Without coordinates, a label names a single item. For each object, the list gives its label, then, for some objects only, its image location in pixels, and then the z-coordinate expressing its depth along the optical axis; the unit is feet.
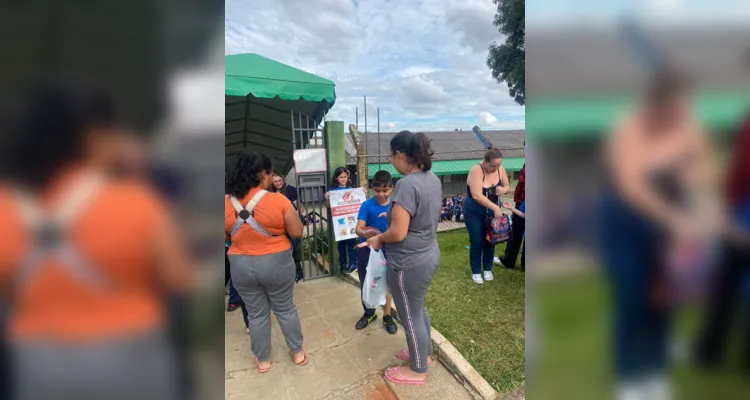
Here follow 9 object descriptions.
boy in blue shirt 9.63
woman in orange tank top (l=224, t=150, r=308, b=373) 7.22
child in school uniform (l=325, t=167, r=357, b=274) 14.26
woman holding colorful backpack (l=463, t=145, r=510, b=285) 12.12
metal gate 14.42
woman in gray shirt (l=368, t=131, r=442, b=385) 6.86
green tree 20.08
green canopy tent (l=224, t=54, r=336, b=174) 12.09
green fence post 14.71
